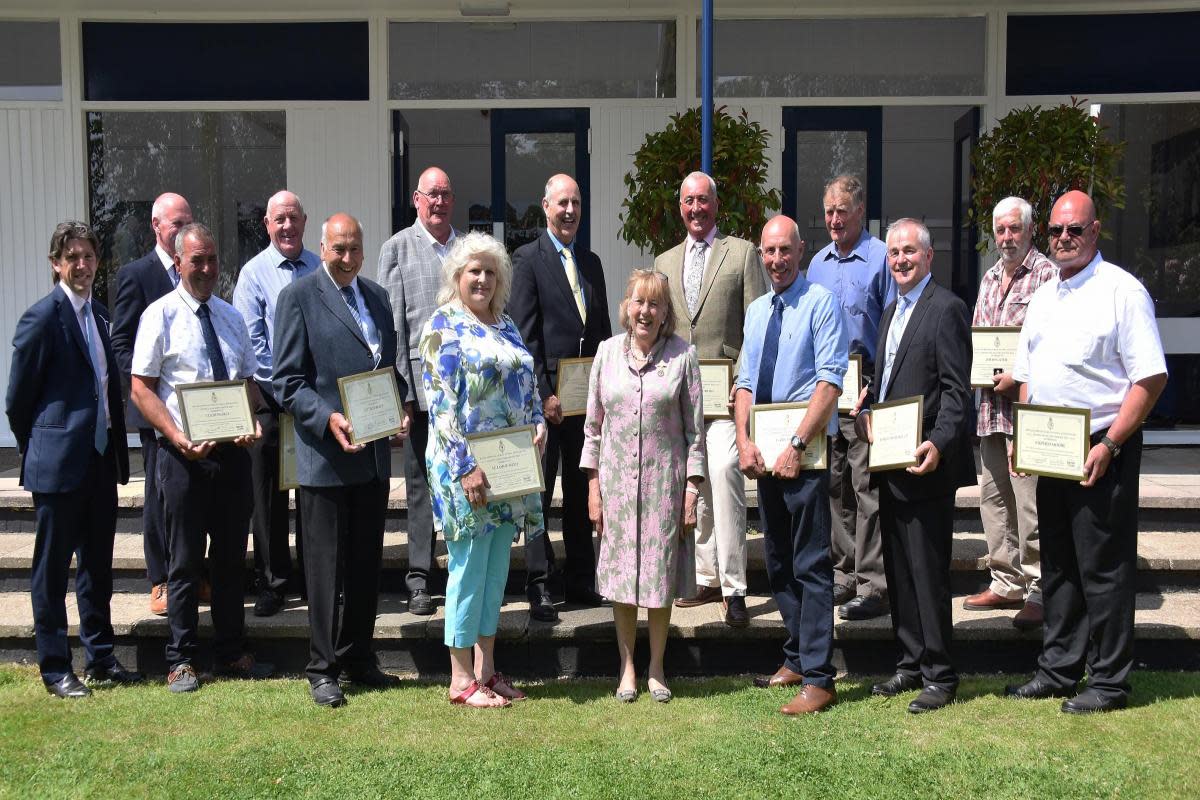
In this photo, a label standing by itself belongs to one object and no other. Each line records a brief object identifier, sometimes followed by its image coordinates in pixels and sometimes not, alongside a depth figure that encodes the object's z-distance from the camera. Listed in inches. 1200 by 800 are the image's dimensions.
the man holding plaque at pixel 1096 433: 177.6
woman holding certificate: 181.6
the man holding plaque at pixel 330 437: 189.0
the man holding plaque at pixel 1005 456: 211.6
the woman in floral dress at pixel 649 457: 186.5
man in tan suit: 215.3
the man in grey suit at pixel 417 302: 220.7
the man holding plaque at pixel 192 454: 197.2
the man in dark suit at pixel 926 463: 182.5
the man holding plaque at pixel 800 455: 184.2
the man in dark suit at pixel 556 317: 218.4
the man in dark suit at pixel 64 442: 192.1
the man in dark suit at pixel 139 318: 220.2
